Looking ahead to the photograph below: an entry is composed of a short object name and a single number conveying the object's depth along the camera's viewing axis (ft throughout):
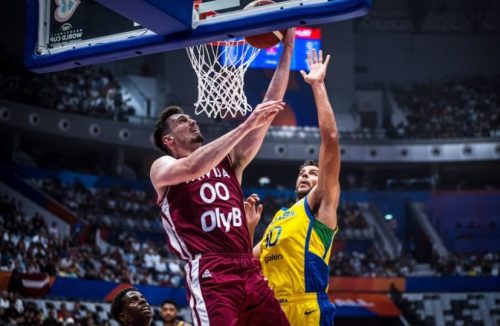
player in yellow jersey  15.25
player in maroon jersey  12.73
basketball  15.85
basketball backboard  14.12
